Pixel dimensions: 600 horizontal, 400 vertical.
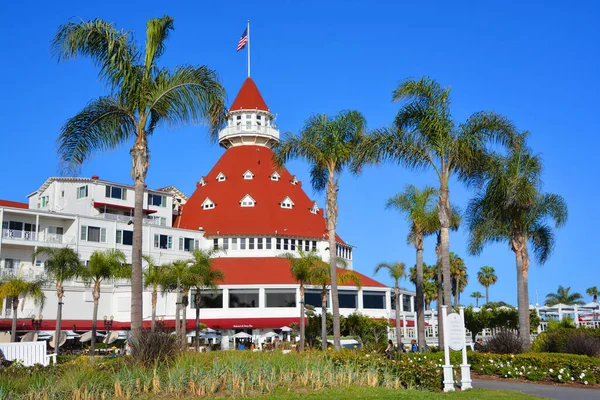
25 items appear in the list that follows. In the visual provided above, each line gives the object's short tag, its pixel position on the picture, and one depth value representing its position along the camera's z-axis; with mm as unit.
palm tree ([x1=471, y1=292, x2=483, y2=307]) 116050
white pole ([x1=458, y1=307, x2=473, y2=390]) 19344
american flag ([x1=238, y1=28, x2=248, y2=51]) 72562
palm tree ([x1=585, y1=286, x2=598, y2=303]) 107062
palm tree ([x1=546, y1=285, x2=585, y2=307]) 109362
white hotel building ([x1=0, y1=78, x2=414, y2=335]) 57125
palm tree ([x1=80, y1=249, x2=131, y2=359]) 46531
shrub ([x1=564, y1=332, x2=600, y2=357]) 26859
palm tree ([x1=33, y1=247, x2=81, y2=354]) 45031
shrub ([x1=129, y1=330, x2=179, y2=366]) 17453
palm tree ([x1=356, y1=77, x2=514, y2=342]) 27938
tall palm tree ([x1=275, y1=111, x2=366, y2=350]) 32281
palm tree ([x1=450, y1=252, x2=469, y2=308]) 83062
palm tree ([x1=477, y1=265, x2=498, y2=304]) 102812
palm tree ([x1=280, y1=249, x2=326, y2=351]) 49500
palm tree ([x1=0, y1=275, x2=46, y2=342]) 44375
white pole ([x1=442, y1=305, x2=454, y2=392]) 18844
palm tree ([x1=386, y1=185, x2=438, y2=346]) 42656
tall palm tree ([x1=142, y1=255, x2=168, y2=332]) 51375
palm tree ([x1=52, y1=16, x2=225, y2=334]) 21625
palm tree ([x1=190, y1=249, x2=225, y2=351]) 50438
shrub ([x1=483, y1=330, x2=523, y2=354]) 27984
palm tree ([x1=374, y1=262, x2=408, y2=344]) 54984
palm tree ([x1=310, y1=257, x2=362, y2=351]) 49062
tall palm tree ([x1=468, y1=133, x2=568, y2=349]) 30031
